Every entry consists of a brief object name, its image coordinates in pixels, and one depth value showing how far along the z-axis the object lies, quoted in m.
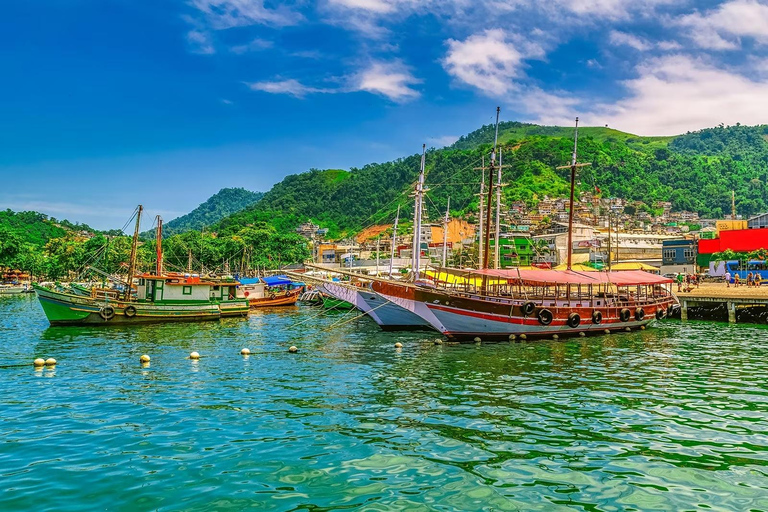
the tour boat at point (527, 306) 31.42
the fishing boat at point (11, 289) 102.35
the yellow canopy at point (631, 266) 64.79
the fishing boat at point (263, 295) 65.81
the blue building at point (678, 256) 83.18
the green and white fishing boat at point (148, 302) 39.66
